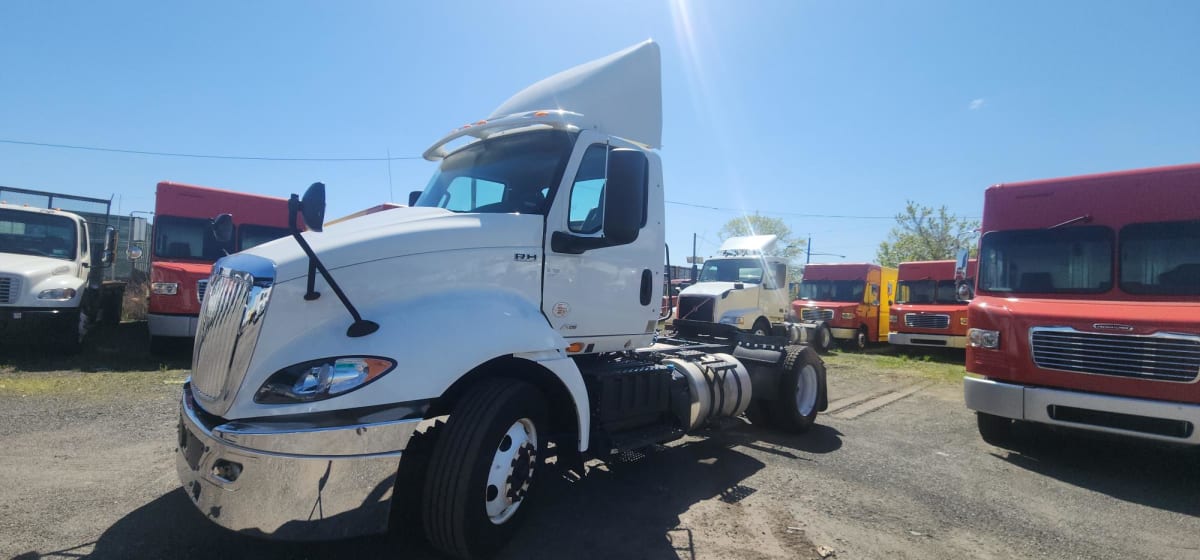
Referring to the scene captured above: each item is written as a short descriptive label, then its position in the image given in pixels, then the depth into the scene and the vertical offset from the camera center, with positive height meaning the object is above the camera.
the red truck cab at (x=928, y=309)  14.71 +0.01
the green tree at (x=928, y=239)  47.50 +5.66
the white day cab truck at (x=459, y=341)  2.63 -0.28
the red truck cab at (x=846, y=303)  16.66 +0.07
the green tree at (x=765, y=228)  59.03 +7.54
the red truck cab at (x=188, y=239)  9.41 +0.69
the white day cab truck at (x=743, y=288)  13.66 +0.31
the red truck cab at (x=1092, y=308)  5.04 +0.07
